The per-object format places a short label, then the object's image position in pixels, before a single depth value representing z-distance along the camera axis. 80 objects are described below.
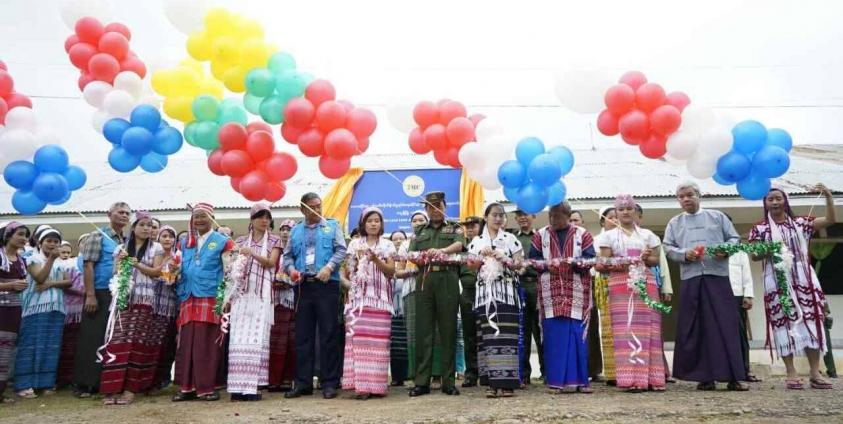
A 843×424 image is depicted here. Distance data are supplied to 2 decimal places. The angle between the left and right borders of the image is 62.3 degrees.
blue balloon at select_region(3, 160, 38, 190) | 6.09
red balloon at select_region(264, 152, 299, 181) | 6.09
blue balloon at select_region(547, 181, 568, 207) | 5.52
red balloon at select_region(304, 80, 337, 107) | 6.00
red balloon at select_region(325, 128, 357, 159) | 5.95
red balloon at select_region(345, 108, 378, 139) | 6.14
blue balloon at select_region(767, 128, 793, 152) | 5.41
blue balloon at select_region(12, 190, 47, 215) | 6.12
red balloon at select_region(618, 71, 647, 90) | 5.64
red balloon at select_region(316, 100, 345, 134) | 5.96
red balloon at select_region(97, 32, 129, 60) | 6.39
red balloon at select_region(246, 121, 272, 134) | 6.20
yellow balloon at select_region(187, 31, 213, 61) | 6.18
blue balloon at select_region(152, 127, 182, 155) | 6.32
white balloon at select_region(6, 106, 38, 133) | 6.12
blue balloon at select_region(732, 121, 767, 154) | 5.35
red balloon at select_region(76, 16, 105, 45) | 6.35
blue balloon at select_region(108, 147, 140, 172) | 6.28
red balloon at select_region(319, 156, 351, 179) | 6.21
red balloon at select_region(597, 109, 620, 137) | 5.75
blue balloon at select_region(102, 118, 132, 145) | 6.23
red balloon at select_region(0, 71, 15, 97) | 6.26
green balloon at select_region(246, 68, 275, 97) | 5.94
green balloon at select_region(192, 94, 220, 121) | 6.18
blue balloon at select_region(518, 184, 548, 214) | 5.45
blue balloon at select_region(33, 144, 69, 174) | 6.12
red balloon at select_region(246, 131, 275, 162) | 6.05
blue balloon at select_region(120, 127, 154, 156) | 6.12
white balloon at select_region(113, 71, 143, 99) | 6.34
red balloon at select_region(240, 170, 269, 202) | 6.06
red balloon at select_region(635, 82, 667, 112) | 5.54
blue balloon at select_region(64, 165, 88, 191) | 6.35
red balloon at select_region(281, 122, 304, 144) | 6.11
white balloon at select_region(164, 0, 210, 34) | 6.25
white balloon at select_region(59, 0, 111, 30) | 6.39
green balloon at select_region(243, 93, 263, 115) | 6.25
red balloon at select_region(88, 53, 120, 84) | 6.33
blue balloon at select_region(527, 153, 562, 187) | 5.36
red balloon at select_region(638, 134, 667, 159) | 5.67
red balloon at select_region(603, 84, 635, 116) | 5.59
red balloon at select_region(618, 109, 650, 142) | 5.56
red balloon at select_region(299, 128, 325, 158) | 6.05
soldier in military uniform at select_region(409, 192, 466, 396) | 5.66
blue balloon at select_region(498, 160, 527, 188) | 5.55
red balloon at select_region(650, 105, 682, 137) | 5.49
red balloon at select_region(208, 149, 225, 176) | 6.19
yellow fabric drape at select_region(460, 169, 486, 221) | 9.56
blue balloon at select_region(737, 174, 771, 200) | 5.41
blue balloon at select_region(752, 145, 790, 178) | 5.27
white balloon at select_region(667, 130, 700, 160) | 5.45
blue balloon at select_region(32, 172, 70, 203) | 6.07
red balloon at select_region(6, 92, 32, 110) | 6.28
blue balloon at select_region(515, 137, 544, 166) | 5.50
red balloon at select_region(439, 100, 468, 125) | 6.30
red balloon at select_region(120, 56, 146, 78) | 6.52
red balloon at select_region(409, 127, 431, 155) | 6.46
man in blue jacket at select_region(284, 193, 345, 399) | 5.71
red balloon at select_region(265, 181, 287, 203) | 6.26
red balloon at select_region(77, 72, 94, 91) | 6.46
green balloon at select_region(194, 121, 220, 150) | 6.16
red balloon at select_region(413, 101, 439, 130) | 6.37
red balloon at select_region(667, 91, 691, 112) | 5.60
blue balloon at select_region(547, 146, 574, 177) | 5.64
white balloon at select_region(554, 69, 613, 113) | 5.74
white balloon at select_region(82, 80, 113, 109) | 6.34
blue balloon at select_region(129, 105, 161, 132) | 6.18
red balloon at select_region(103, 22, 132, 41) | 6.49
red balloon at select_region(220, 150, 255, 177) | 6.03
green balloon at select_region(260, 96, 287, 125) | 6.08
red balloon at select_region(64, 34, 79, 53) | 6.47
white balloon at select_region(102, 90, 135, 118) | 6.22
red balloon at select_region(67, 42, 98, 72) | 6.39
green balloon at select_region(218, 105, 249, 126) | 6.21
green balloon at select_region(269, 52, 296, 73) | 6.02
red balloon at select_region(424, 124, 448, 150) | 6.30
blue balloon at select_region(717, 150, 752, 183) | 5.38
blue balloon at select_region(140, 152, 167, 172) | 6.45
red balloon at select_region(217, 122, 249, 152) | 6.06
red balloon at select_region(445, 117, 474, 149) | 6.15
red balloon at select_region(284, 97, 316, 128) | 5.93
